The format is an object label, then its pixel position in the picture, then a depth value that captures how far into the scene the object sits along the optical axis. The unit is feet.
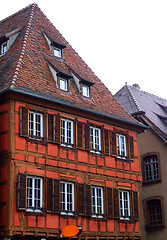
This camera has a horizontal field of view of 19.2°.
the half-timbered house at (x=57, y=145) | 62.90
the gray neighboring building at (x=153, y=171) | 97.19
